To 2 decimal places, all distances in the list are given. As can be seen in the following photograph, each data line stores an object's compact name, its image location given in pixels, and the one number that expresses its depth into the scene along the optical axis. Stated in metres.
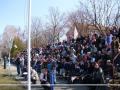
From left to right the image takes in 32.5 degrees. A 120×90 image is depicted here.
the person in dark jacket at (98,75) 8.37
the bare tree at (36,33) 31.06
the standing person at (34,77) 10.19
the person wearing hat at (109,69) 8.57
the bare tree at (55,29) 28.78
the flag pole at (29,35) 5.30
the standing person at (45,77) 9.20
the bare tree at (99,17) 20.06
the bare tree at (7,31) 43.92
